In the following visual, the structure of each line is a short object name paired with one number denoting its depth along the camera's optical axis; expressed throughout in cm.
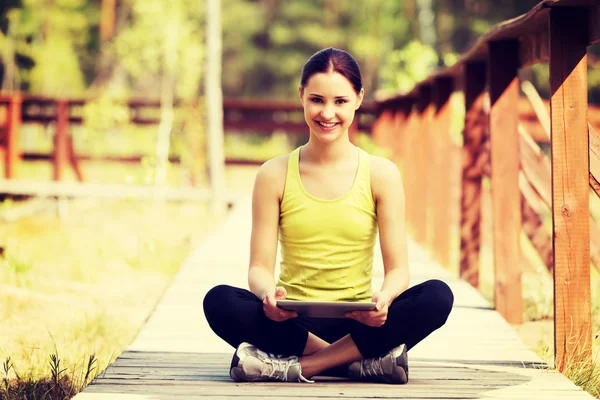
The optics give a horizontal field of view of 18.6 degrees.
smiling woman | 617
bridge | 609
